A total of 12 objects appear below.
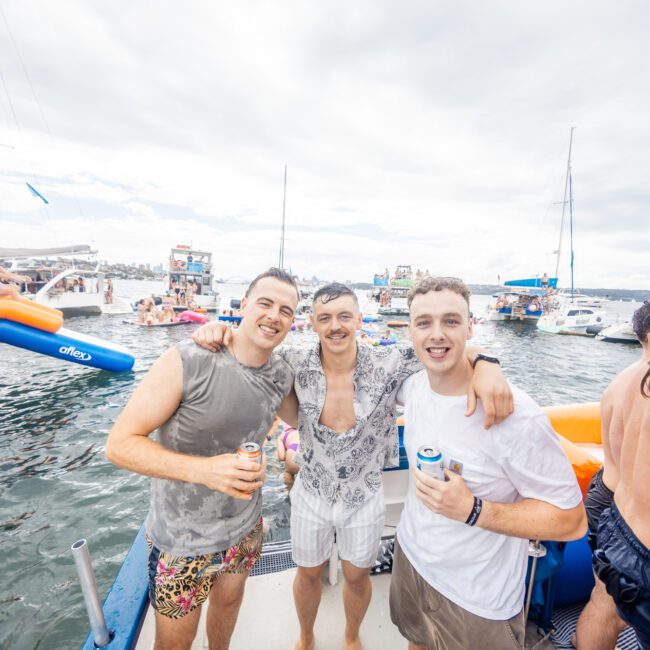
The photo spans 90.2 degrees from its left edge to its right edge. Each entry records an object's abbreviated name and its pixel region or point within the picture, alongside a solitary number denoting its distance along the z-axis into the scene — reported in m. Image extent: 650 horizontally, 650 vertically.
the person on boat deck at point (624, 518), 1.56
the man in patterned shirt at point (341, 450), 2.26
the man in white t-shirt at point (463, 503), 1.48
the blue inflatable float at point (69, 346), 8.69
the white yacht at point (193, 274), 33.03
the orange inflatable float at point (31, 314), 8.52
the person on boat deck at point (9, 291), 8.82
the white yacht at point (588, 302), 45.50
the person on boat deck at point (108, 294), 27.78
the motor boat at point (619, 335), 26.36
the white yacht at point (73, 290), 22.52
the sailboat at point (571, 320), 30.42
